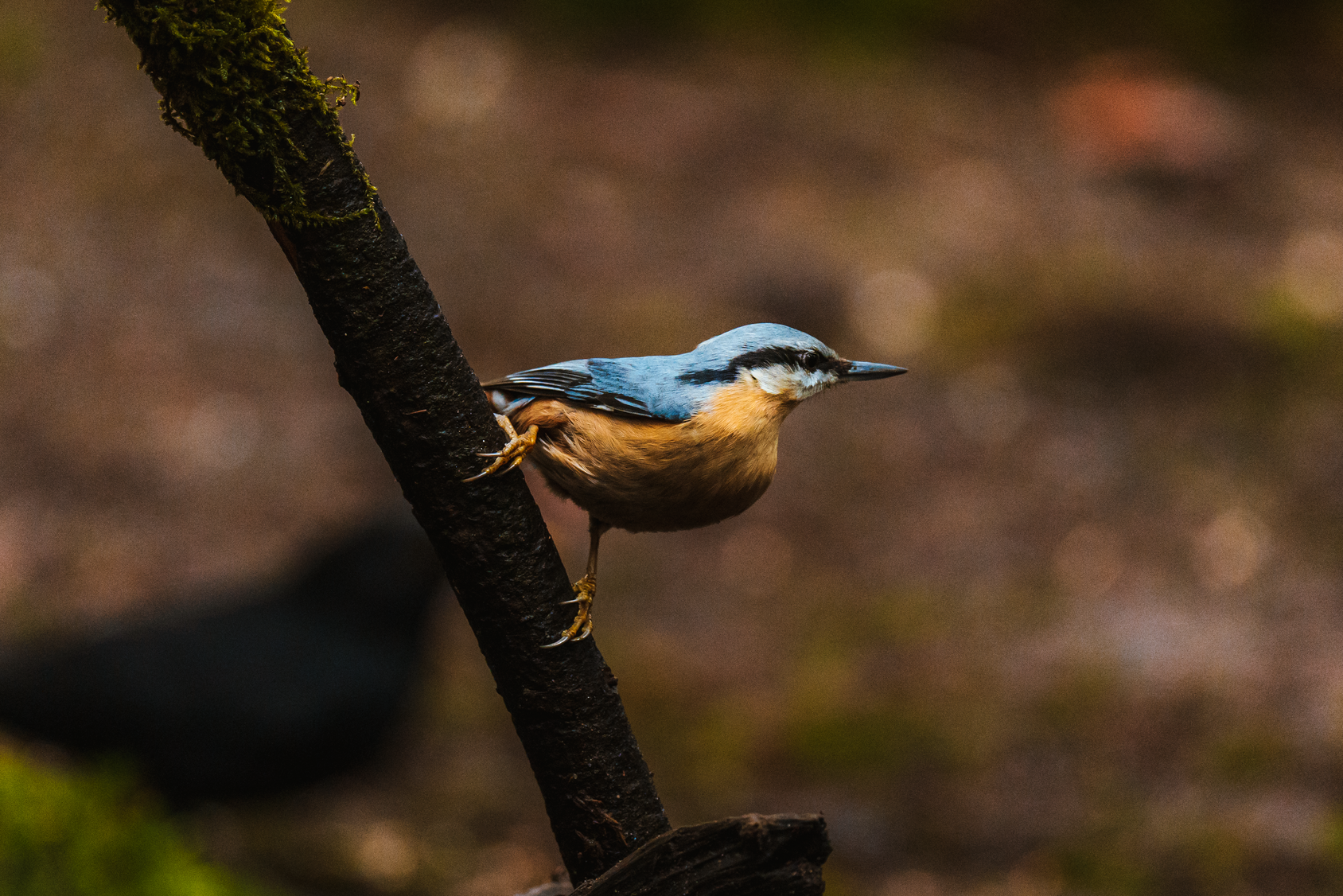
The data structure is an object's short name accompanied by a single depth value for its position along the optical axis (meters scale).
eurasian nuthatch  5.43
